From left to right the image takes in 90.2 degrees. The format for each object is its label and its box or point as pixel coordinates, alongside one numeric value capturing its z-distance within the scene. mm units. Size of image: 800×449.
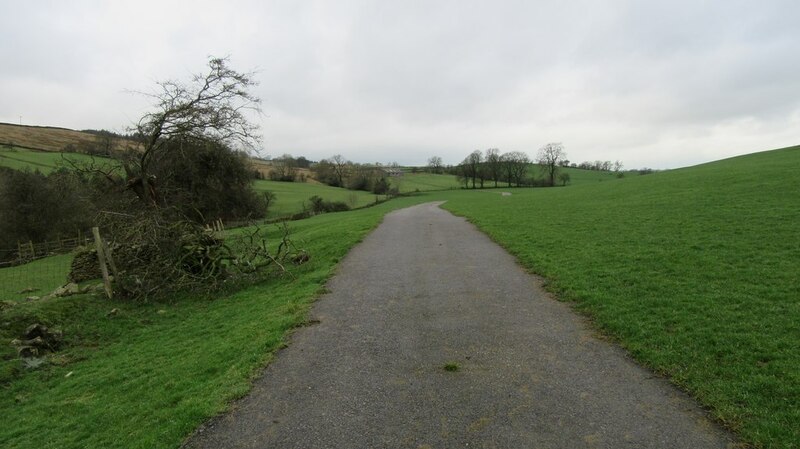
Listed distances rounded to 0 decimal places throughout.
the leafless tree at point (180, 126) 15018
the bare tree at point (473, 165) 95312
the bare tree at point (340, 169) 99344
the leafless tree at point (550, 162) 95500
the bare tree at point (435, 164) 133625
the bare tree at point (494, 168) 94500
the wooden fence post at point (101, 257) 11820
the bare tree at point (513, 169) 94625
